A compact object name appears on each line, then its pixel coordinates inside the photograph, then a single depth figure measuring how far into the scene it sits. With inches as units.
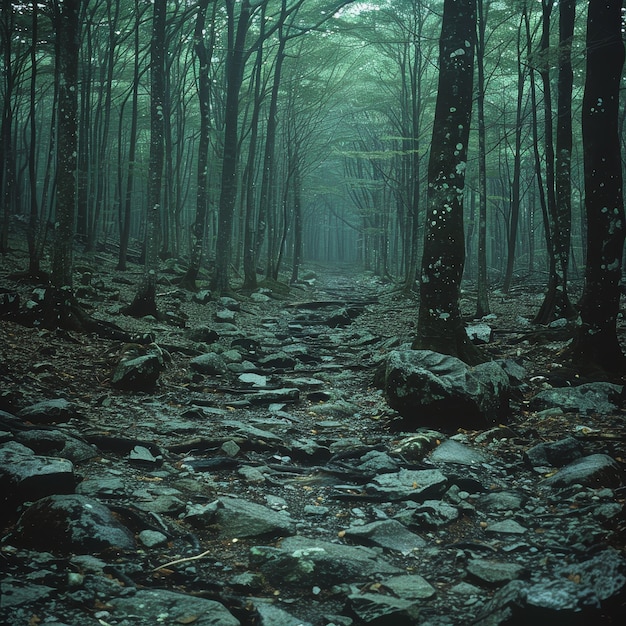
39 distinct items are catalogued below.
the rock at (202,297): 595.2
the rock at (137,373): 286.8
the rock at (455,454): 209.2
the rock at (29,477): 142.1
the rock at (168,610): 105.9
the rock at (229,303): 603.2
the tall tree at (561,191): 444.8
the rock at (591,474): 173.3
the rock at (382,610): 109.4
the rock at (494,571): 124.2
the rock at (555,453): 201.9
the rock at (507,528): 152.2
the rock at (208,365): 343.6
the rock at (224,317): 530.9
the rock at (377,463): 199.8
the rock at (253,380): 330.3
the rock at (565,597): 98.2
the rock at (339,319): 574.9
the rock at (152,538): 137.5
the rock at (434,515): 159.3
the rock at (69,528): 128.6
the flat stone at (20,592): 102.8
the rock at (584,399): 254.1
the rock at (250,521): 148.8
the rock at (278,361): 381.2
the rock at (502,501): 169.5
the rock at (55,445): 181.9
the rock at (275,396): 298.2
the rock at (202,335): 426.9
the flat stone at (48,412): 215.0
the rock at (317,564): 127.6
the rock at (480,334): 413.7
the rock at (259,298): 701.9
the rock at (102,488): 159.5
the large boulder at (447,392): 245.0
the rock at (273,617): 109.2
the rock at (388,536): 146.7
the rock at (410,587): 119.7
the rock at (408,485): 177.3
